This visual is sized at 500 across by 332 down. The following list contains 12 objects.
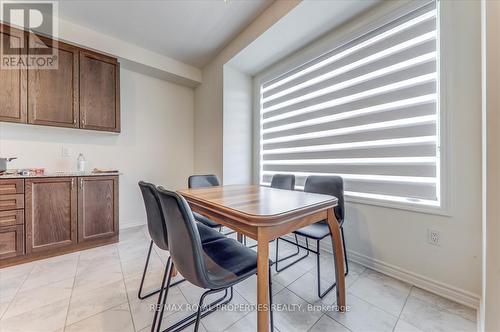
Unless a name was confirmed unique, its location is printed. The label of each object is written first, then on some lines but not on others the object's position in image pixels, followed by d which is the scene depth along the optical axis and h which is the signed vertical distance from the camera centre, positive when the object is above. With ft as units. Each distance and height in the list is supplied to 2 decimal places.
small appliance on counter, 6.93 +0.09
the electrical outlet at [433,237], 5.17 -1.91
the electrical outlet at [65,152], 8.68 +0.63
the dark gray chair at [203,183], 6.76 -0.65
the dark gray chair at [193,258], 2.89 -1.51
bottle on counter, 8.65 +0.14
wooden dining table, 3.12 -0.90
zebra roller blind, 5.43 +1.74
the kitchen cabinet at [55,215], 6.56 -1.80
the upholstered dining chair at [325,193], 5.43 -1.05
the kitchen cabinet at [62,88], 6.96 +3.03
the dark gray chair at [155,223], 4.03 -1.24
